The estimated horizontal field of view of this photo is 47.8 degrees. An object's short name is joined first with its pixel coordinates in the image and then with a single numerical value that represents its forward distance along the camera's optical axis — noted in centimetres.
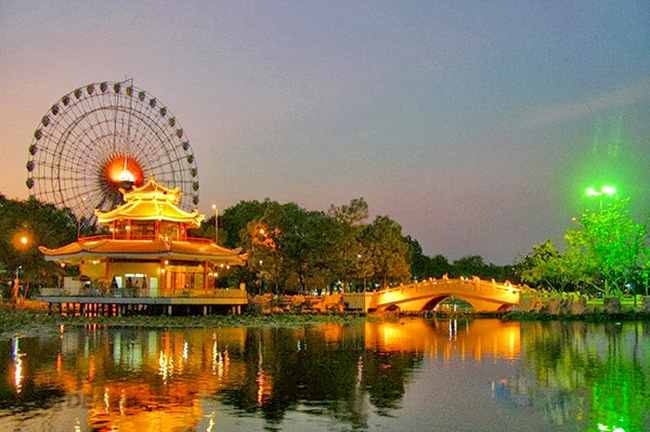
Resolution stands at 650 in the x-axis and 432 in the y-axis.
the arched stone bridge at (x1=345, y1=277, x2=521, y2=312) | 6562
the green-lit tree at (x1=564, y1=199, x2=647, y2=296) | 5656
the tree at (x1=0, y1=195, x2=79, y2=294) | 7494
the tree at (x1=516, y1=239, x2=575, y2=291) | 6393
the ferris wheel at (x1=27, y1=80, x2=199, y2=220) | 6281
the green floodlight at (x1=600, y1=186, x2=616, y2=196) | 5726
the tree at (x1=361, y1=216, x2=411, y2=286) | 8362
